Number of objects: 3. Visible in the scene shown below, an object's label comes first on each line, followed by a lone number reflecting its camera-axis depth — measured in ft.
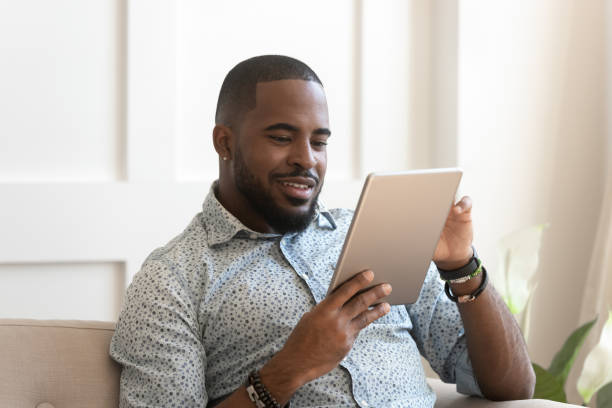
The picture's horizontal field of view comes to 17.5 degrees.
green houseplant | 11.25
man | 9.81
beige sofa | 9.84
